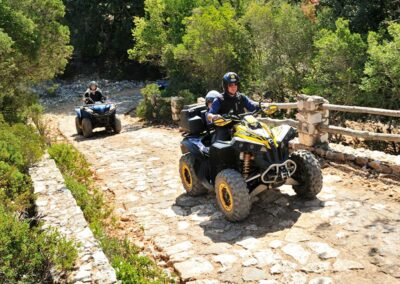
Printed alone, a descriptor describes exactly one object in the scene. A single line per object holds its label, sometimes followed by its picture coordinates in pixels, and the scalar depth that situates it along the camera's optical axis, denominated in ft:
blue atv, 48.80
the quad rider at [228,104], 21.94
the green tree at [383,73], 42.37
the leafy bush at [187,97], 52.82
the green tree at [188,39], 56.54
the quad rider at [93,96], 50.80
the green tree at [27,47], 40.22
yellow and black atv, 19.69
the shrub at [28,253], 13.34
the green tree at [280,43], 56.75
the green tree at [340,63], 48.26
